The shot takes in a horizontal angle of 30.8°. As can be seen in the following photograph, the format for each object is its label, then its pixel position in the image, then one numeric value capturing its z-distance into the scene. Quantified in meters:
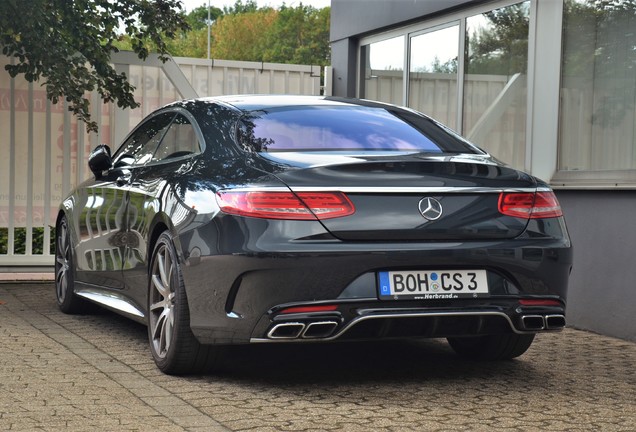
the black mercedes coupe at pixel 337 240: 5.30
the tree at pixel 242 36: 88.49
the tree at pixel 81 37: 9.95
